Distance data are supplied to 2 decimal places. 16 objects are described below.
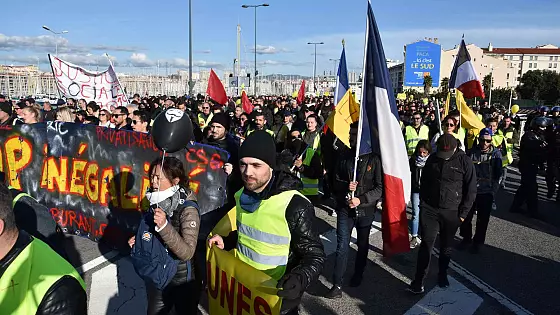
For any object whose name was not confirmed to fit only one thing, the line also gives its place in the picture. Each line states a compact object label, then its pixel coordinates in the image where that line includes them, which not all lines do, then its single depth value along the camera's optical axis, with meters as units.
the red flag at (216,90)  9.59
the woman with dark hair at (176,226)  2.79
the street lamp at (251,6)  30.30
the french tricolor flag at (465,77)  8.68
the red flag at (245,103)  13.72
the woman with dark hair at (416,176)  6.07
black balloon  3.13
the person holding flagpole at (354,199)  4.44
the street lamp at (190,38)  19.84
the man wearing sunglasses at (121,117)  7.26
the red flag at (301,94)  19.20
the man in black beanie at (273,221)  2.56
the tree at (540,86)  68.50
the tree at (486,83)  76.69
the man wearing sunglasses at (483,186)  5.89
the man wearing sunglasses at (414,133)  8.69
